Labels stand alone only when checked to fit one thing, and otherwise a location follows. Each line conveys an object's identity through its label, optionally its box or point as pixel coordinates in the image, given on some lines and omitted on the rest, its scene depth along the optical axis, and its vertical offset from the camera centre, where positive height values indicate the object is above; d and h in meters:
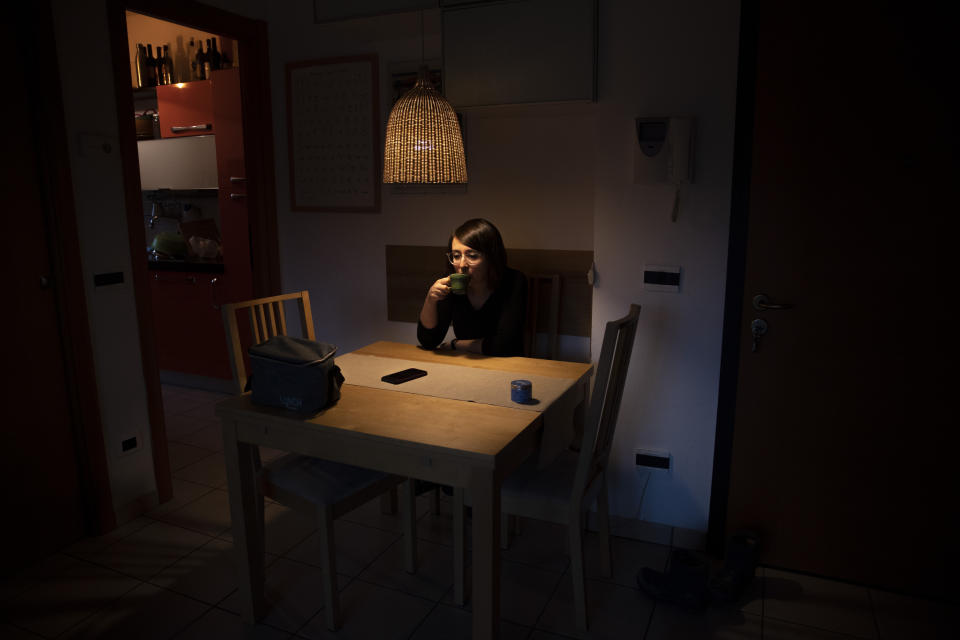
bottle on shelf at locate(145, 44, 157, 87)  4.19 +0.91
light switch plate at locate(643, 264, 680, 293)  2.23 -0.27
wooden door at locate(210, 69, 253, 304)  3.66 +0.09
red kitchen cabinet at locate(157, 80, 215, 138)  3.82 +0.60
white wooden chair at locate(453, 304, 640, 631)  1.74 -0.82
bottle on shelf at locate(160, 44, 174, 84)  4.16 +0.91
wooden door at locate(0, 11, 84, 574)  2.09 -0.52
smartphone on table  2.02 -0.56
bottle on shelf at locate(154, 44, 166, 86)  4.18 +0.94
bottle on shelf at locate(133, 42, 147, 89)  4.20 +0.94
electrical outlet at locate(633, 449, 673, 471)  2.36 -0.96
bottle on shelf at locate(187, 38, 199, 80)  4.07 +0.97
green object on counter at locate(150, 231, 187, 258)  4.12 -0.25
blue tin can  1.80 -0.54
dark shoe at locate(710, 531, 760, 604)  1.99 -1.20
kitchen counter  3.82 -0.37
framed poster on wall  2.89 +0.33
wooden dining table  1.50 -0.58
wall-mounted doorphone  2.08 +0.17
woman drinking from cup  2.38 -0.38
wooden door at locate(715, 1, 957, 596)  1.87 -0.29
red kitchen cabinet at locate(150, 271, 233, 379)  3.90 -0.74
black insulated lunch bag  1.68 -0.46
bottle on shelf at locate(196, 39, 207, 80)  3.95 +0.88
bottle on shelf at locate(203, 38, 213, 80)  3.94 +0.88
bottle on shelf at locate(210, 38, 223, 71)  3.90 +0.90
